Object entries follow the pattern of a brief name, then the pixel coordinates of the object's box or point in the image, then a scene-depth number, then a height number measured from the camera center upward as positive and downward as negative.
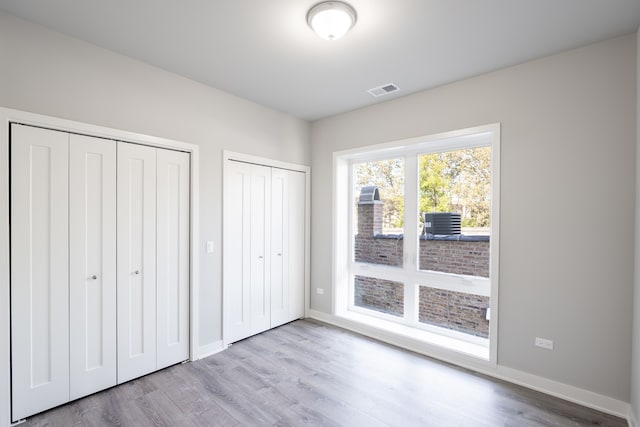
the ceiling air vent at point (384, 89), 3.17 +1.31
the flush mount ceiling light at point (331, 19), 1.95 +1.28
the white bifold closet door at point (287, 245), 3.93 -0.45
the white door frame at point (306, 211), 3.83 +0.01
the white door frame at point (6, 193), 2.04 +0.12
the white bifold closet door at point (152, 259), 2.62 -0.44
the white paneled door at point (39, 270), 2.12 -0.43
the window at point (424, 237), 3.10 -0.28
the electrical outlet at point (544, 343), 2.53 -1.08
